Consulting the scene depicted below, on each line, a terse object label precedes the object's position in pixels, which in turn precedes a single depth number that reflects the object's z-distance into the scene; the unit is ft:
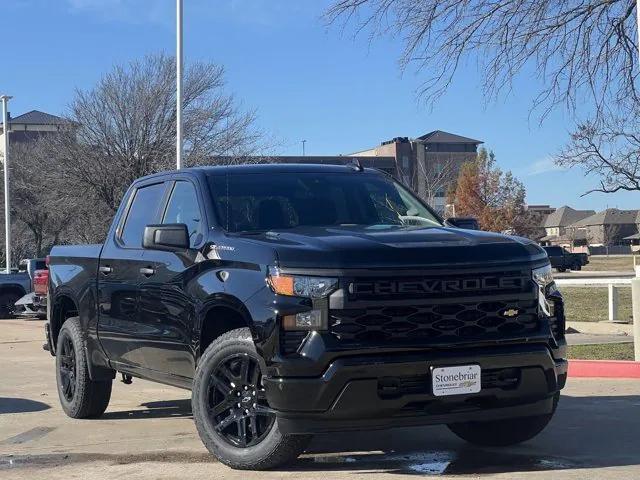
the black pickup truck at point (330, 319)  17.26
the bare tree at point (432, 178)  158.92
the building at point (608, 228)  384.27
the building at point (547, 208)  448.65
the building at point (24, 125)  212.43
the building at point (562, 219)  424.87
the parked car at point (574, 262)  179.11
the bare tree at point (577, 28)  36.04
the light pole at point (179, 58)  75.72
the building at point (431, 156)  166.37
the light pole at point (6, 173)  122.62
